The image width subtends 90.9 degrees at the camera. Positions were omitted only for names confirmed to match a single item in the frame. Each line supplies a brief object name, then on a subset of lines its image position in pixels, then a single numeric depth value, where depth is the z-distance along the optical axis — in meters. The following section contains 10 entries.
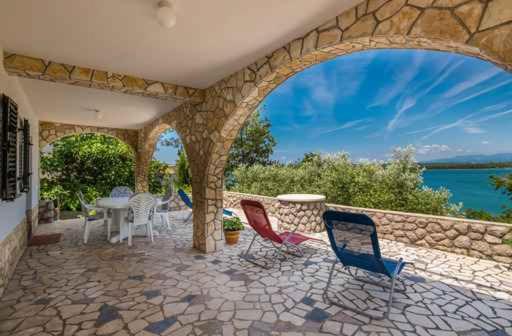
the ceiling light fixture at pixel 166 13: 2.01
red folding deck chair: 3.71
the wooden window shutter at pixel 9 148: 2.58
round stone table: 5.75
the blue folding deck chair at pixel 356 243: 2.47
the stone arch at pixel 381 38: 1.49
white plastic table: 4.68
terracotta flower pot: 4.63
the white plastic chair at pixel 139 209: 4.50
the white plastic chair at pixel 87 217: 4.83
